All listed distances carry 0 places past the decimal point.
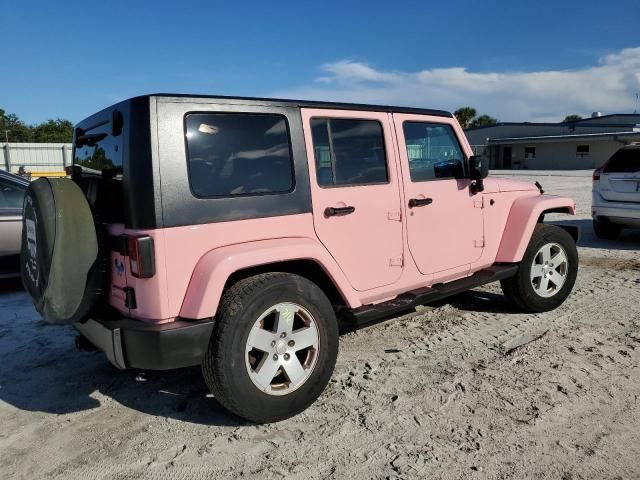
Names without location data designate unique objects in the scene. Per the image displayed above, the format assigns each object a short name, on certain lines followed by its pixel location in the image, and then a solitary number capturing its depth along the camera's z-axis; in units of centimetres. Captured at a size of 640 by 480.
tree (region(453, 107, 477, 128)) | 6300
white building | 4016
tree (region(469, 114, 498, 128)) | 7134
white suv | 819
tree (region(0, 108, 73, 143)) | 5657
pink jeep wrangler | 278
